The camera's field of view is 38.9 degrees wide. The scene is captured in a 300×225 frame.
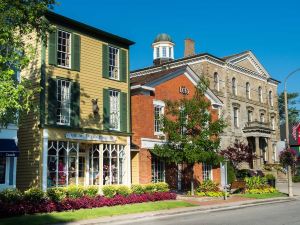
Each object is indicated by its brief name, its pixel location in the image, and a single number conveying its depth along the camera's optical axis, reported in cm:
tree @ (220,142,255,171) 3246
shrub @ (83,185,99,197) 2138
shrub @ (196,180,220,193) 2605
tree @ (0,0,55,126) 1400
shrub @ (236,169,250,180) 4184
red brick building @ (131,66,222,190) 2666
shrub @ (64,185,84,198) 2048
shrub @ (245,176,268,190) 3017
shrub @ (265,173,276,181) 3215
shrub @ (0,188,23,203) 1717
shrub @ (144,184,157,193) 2422
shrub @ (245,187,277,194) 2920
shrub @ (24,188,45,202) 1806
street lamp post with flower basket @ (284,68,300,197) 2843
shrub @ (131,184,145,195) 2364
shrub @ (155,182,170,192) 2486
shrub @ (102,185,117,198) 2217
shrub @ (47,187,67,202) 1953
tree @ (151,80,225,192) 2492
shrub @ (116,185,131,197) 2278
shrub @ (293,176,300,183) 4902
